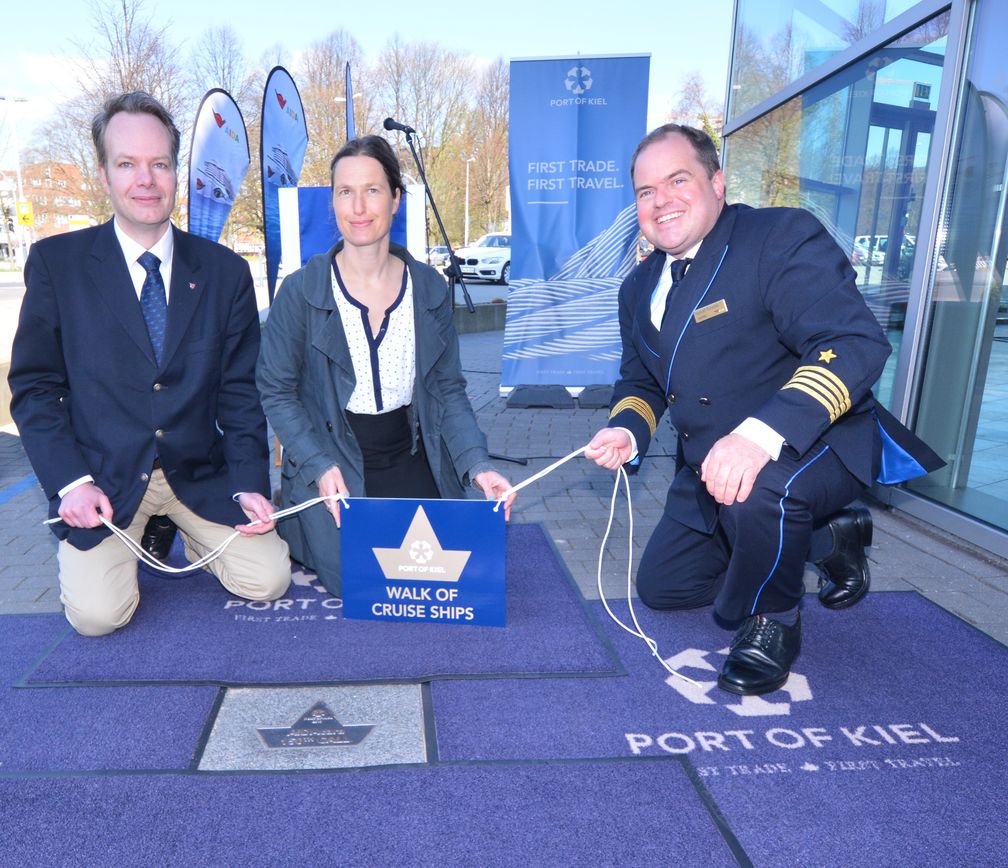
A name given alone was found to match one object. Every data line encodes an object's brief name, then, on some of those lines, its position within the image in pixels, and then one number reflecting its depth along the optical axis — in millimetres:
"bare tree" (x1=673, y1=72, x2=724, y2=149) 29875
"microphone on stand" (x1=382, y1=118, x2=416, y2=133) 5488
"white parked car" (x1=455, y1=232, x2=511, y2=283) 22234
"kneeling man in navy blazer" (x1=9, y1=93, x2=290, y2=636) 2502
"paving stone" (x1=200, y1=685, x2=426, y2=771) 1942
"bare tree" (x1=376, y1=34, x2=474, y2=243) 28672
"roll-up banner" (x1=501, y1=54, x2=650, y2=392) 6215
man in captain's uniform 2047
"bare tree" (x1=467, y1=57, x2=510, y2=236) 32656
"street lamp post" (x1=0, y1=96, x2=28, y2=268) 31930
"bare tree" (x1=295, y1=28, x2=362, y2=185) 21483
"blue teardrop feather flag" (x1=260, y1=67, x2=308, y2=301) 4496
